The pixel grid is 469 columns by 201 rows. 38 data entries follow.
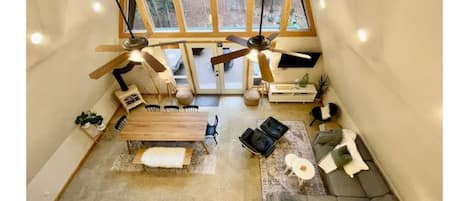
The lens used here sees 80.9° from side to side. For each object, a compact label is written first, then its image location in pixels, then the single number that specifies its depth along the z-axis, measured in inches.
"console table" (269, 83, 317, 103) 294.2
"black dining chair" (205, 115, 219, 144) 248.8
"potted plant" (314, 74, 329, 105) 292.4
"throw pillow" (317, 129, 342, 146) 229.0
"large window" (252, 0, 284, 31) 227.9
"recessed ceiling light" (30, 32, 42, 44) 154.4
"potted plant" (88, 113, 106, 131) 242.7
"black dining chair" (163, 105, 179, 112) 272.7
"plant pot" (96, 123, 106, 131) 251.3
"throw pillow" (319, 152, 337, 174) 205.3
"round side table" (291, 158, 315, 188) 203.6
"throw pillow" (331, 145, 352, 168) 202.4
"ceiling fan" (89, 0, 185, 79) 134.4
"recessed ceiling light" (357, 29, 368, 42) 145.3
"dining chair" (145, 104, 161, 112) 274.9
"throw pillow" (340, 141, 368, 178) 198.7
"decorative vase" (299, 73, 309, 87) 296.5
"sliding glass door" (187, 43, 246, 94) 297.0
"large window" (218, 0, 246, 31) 226.5
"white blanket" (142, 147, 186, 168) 218.8
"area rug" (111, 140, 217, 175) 230.5
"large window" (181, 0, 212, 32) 228.8
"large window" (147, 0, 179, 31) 232.8
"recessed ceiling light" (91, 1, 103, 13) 209.6
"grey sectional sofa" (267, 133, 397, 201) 185.6
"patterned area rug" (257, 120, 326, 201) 213.9
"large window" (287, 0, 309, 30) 234.2
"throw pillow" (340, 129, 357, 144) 219.1
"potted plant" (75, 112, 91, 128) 236.0
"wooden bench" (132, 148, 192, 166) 221.0
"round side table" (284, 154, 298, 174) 214.2
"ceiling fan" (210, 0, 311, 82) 133.2
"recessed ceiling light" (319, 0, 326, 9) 189.6
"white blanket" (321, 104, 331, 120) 265.0
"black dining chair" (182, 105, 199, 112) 269.4
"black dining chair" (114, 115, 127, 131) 251.0
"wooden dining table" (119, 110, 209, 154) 227.9
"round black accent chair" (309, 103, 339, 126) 265.3
